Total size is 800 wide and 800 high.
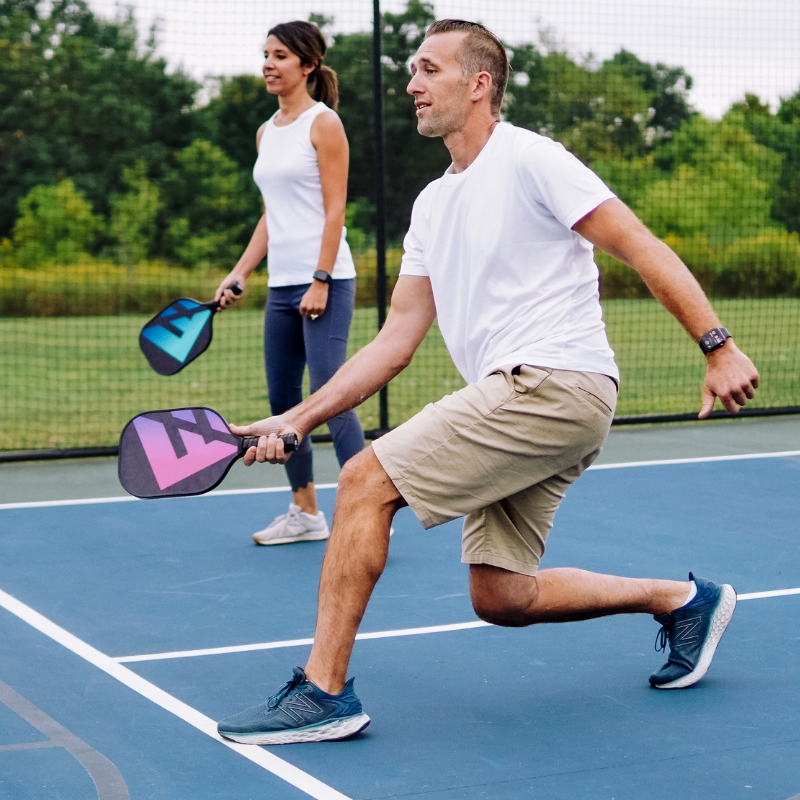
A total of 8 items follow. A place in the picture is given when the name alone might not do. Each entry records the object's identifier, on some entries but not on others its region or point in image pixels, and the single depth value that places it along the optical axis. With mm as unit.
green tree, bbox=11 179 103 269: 26625
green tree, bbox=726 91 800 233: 16906
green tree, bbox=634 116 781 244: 19094
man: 3262
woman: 5410
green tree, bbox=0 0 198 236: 29391
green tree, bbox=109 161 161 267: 27312
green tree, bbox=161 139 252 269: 26688
